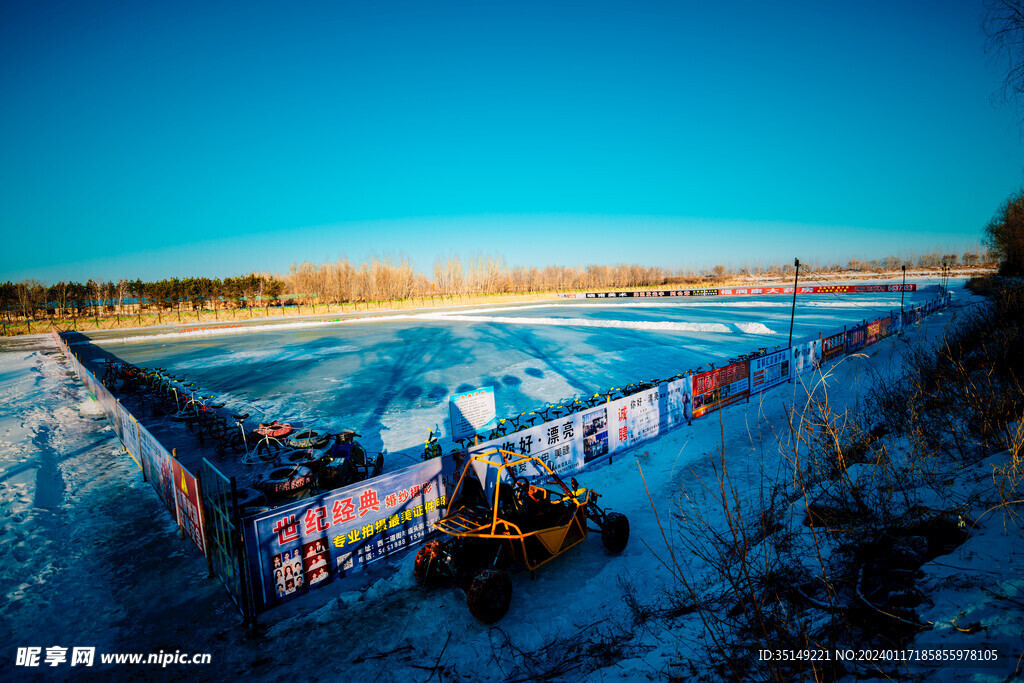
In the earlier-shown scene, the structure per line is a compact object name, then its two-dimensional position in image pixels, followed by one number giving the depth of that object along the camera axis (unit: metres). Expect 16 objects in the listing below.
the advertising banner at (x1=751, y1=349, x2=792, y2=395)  15.91
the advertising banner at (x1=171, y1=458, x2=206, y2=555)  6.66
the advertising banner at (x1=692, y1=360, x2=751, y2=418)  13.60
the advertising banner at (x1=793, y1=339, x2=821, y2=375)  18.30
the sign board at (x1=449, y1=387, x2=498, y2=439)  11.09
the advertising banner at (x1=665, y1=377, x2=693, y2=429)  12.63
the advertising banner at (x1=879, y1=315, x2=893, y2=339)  25.63
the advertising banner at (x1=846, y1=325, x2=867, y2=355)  22.12
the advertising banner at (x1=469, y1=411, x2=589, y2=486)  9.12
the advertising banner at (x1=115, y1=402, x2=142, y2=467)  10.40
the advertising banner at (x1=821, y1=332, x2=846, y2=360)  20.23
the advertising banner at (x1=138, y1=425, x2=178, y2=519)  7.98
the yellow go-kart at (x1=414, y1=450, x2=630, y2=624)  5.38
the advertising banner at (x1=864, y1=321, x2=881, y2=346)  24.02
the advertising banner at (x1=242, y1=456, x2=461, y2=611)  5.68
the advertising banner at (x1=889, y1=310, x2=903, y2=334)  27.00
